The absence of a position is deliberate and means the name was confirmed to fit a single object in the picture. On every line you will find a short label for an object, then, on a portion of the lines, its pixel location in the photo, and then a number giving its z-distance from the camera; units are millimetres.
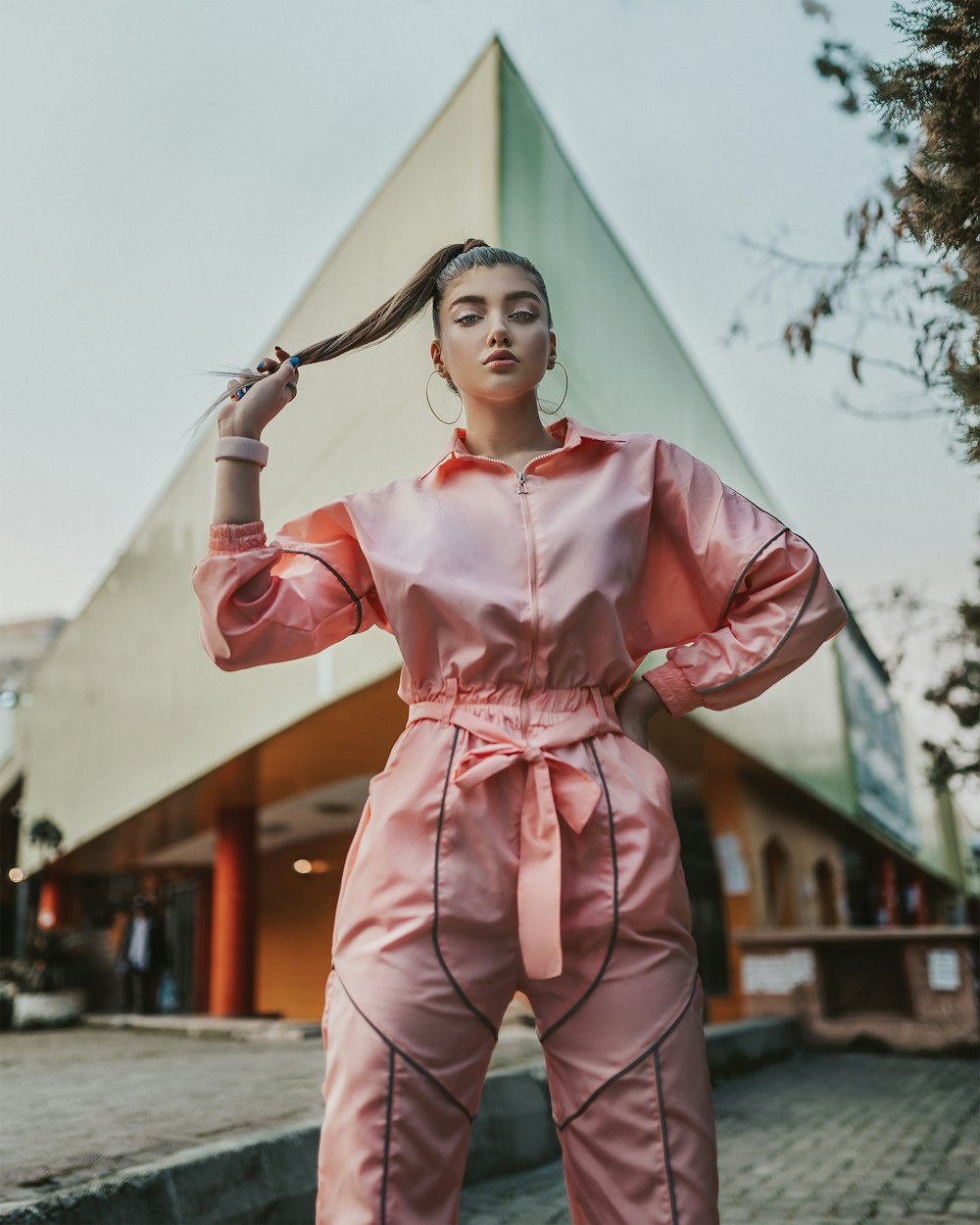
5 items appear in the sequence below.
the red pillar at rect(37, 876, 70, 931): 18750
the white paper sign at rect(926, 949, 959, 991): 8477
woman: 1303
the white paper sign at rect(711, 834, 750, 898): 11461
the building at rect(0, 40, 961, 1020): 6203
